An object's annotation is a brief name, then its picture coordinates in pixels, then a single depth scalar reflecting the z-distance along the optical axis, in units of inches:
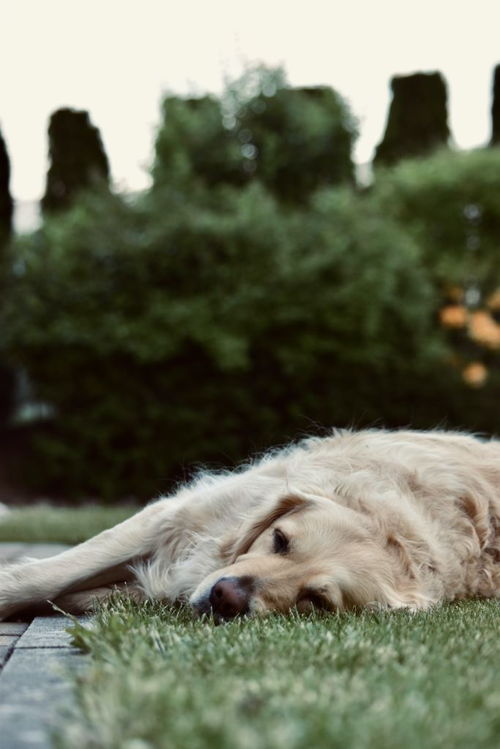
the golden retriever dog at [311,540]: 110.1
